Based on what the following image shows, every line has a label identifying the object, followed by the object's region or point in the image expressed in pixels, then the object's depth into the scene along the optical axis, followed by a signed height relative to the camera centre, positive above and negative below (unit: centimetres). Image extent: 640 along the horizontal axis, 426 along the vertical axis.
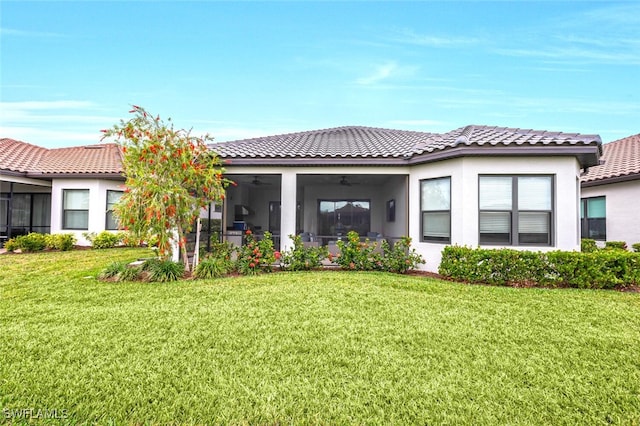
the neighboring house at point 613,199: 1062 +90
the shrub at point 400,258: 834 -103
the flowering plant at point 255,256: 812 -100
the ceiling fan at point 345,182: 1160 +152
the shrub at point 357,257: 840 -101
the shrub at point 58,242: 1246 -104
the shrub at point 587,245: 916 -72
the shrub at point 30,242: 1205 -104
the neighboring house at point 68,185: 1338 +144
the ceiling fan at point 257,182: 1154 +151
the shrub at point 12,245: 1211 -116
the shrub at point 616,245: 1009 -71
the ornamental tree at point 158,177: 692 +96
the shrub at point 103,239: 1304 -95
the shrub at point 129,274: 732 -137
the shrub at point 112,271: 746 -133
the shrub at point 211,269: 761 -127
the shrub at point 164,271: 727 -129
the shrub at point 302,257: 841 -103
